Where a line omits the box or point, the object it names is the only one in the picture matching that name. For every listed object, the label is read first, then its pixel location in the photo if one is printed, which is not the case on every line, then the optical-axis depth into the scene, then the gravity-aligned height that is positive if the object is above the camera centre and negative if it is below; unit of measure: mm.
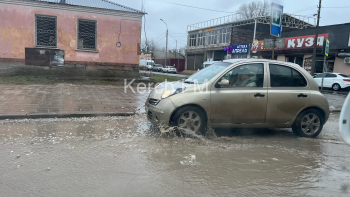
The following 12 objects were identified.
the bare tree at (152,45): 86562 +9691
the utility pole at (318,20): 19481 +4379
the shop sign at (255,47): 27977 +3405
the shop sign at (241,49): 34062 +3722
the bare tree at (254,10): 56619 +14977
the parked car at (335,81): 18938 +36
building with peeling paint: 14328 +1838
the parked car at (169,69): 45688 +800
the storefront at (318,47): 23078 +3166
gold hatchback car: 5113 -454
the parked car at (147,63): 48234 +1849
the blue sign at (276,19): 14106 +3212
